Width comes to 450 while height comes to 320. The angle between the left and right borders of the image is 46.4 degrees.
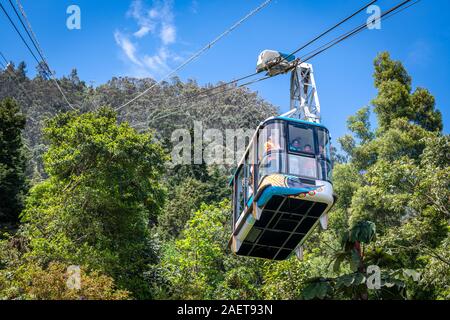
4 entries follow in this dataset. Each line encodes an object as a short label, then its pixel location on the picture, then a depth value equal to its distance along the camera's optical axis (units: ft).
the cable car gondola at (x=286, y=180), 40.93
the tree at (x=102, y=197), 71.20
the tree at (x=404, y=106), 112.37
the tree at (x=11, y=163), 96.02
